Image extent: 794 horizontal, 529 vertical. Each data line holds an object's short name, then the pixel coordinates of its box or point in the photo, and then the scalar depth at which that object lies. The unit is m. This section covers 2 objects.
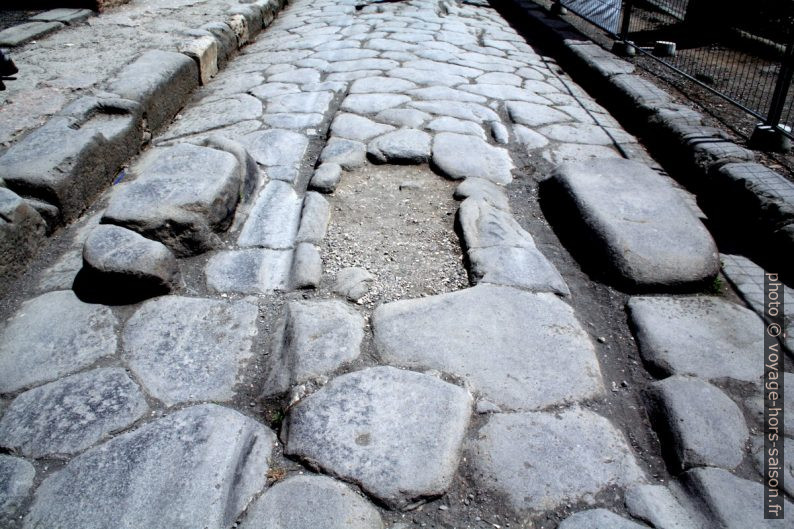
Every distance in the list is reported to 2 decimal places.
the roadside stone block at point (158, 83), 3.51
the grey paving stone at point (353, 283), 2.16
